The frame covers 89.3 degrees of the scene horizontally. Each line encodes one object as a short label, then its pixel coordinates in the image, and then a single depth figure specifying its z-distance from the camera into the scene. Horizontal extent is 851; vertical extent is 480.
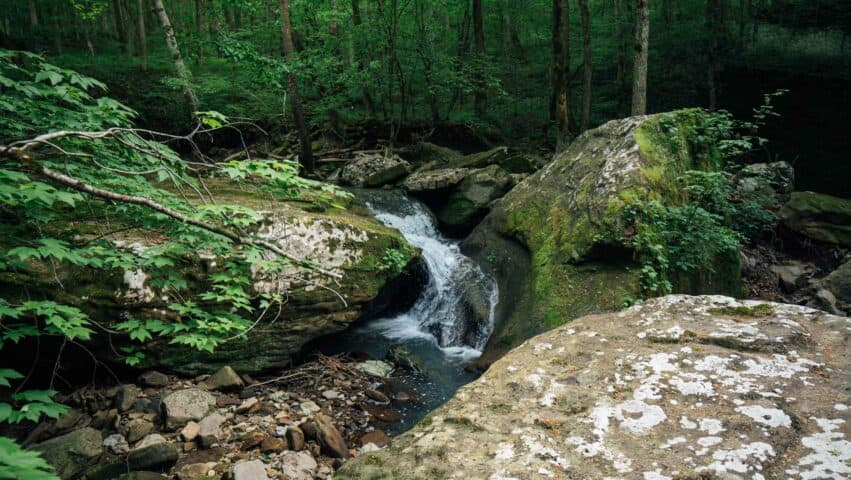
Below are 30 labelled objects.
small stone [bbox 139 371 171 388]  5.25
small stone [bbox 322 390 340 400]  5.49
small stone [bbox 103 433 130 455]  4.34
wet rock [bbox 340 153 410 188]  12.62
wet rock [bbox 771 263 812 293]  8.48
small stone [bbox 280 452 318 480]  4.05
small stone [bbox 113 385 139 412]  4.86
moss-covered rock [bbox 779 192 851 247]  9.60
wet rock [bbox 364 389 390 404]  5.58
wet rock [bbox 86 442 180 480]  4.03
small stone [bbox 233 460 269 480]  3.87
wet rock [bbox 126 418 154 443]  4.50
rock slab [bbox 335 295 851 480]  1.83
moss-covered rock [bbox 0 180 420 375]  4.98
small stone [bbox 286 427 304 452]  4.46
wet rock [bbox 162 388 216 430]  4.66
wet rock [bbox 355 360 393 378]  6.18
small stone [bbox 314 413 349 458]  4.46
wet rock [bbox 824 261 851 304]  7.77
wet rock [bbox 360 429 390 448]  4.74
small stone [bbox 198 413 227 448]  4.46
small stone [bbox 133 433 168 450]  4.38
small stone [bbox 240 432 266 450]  4.43
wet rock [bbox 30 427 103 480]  3.95
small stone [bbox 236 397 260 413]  5.03
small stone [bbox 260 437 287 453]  4.41
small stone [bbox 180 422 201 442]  4.50
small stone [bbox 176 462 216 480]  4.03
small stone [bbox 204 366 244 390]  5.39
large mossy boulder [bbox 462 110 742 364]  6.05
